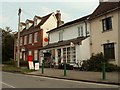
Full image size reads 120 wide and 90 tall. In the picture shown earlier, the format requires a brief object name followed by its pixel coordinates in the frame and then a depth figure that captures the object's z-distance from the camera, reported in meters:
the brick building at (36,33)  43.68
